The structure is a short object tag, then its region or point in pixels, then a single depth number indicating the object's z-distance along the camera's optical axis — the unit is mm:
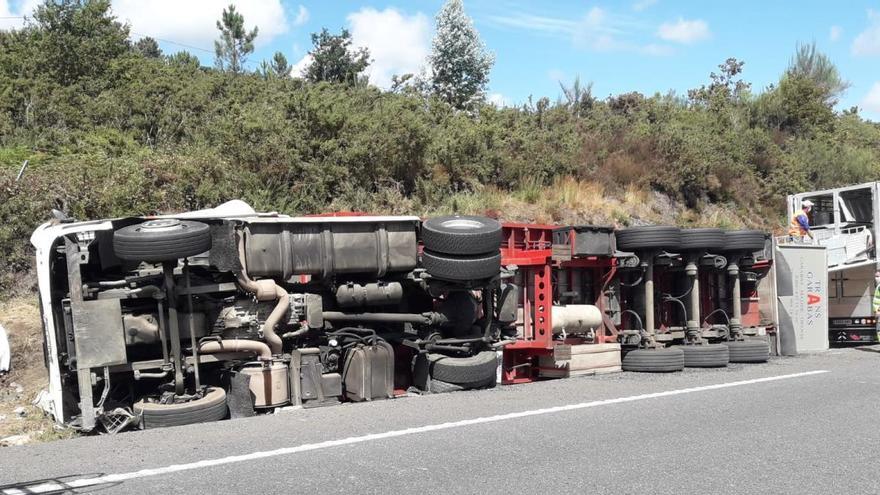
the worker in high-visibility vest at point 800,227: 15116
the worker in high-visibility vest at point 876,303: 14352
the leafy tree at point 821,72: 38531
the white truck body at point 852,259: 15047
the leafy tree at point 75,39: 20708
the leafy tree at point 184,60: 31025
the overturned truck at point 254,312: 7324
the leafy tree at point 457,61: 29250
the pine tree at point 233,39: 35906
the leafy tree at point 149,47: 42234
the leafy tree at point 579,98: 31250
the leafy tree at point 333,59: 28734
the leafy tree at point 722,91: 32094
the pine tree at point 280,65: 33906
